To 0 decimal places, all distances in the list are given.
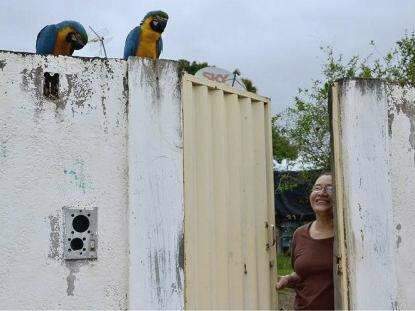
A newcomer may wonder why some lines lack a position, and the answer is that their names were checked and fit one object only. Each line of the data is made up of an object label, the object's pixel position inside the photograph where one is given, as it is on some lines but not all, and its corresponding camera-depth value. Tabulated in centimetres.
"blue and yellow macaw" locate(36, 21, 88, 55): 501
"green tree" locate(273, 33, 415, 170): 1102
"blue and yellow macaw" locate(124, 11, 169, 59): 530
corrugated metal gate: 415
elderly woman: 424
